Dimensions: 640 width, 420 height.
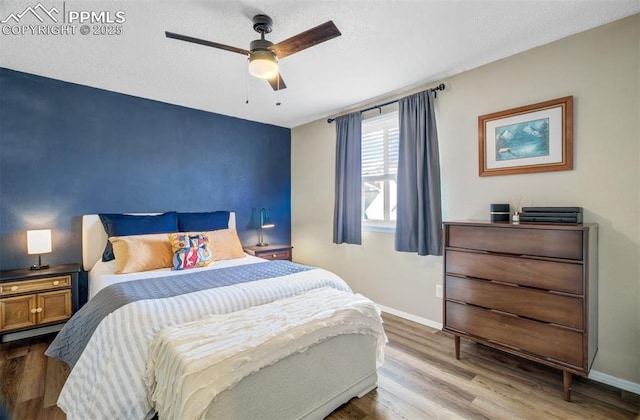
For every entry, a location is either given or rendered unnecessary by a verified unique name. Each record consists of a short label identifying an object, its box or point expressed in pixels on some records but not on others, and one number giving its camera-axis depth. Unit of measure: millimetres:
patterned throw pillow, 2725
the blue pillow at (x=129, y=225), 2941
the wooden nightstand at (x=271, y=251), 3855
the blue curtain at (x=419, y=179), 2873
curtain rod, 2839
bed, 1417
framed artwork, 2189
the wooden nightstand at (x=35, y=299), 2424
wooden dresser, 1796
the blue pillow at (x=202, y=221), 3426
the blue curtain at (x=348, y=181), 3566
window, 3369
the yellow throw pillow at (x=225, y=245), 3174
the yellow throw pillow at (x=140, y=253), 2619
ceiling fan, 1730
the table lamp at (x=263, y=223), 4145
